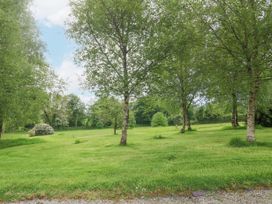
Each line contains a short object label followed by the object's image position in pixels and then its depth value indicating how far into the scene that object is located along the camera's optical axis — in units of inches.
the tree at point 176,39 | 534.0
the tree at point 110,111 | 1060.8
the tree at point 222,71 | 547.3
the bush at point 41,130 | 1229.0
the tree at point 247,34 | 489.7
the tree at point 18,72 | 594.9
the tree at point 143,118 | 2493.3
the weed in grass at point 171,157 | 386.0
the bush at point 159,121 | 1797.6
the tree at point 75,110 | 2404.7
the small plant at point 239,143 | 480.7
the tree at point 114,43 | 579.7
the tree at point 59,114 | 2054.0
